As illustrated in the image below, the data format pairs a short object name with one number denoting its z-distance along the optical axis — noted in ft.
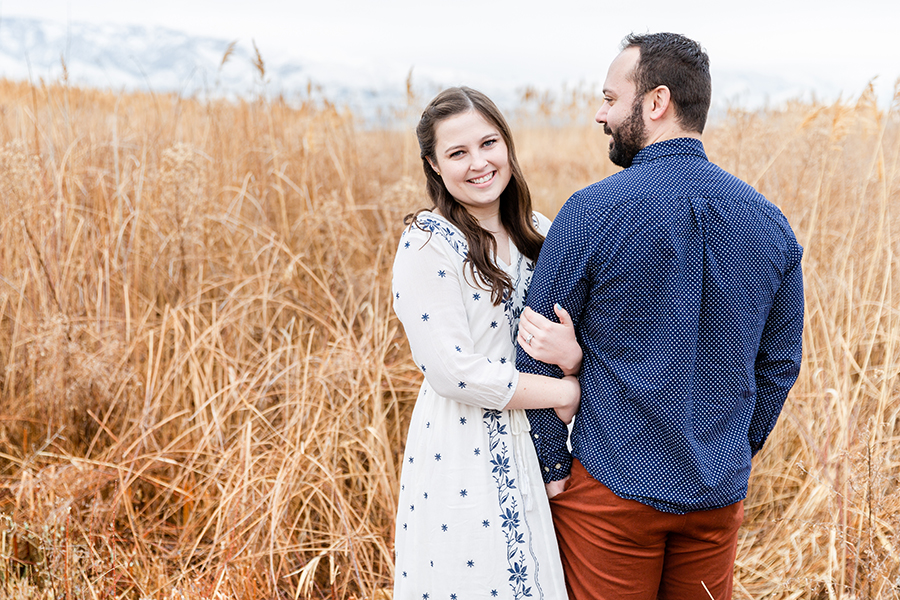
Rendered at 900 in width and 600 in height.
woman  4.43
